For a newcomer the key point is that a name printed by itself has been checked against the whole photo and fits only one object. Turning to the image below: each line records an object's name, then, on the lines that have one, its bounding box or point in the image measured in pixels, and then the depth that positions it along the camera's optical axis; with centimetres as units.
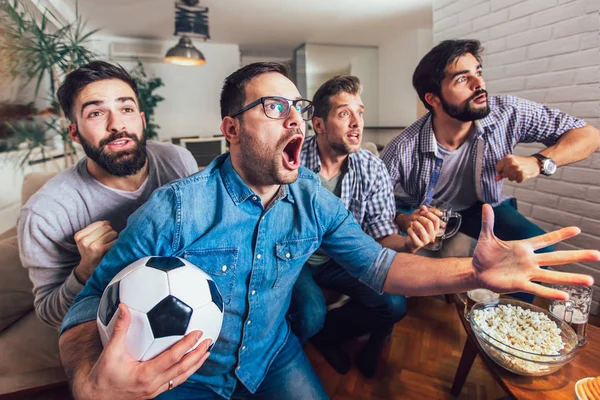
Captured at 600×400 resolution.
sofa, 129
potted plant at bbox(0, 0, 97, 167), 185
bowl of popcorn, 90
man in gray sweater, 111
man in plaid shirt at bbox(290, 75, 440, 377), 159
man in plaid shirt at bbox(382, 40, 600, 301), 172
